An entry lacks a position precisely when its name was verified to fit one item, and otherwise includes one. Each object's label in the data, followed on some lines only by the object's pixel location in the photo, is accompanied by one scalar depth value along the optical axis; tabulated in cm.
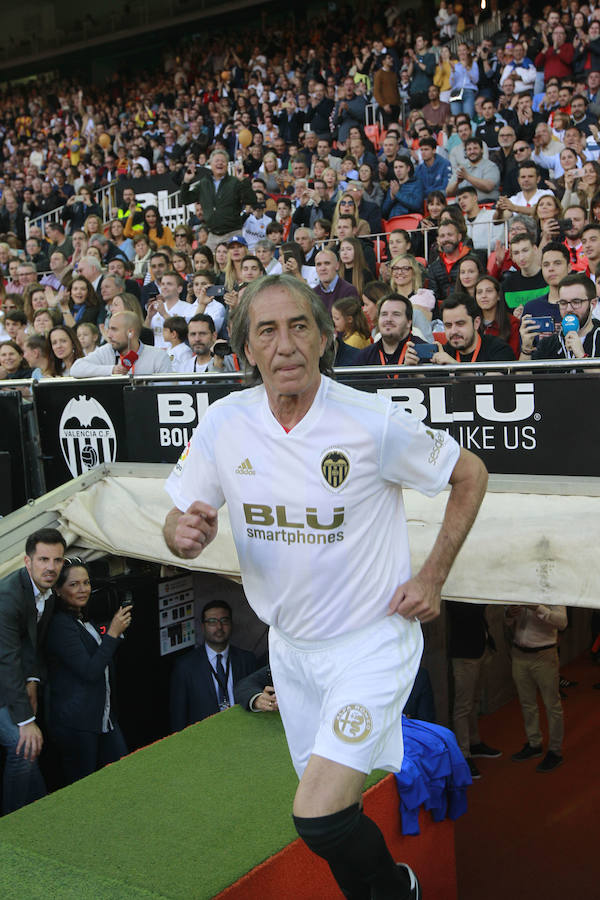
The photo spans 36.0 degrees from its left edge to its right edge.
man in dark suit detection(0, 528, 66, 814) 566
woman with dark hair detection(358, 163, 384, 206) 1199
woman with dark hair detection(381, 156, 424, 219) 1153
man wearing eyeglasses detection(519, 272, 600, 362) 562
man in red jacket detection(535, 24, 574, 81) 1396
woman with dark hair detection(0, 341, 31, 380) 839
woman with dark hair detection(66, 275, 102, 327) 1025
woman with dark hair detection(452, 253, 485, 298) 748
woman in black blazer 615
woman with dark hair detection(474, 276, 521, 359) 689
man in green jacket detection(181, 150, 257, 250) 1192
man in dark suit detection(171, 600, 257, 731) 723
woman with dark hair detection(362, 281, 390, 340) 746
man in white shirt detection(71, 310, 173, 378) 729
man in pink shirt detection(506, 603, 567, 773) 784
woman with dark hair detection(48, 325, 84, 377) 808
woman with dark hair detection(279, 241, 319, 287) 946
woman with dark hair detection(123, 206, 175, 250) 1446
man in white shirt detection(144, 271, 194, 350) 955
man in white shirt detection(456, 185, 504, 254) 944
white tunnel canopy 471
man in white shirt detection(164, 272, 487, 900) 280
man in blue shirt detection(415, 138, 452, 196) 1170
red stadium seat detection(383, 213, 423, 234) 1126
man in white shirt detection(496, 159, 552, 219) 922
